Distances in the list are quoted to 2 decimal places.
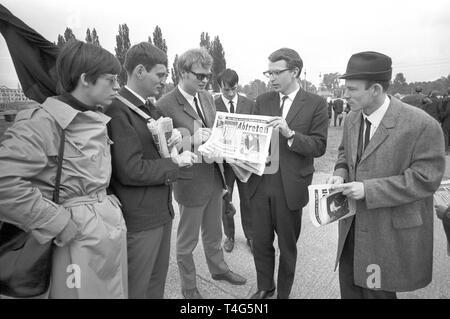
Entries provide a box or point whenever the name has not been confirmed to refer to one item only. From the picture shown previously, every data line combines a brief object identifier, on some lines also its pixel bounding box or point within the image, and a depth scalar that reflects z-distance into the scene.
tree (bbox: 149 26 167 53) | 43.84
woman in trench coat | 1.31
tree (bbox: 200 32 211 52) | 50.98
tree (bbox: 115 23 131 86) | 30.11
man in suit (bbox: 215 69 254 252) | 3.79
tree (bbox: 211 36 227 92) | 48.34
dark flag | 1.66
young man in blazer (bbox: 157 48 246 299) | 2.61
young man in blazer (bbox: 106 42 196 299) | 1.78
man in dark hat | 1.75
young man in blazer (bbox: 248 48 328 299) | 2.51
